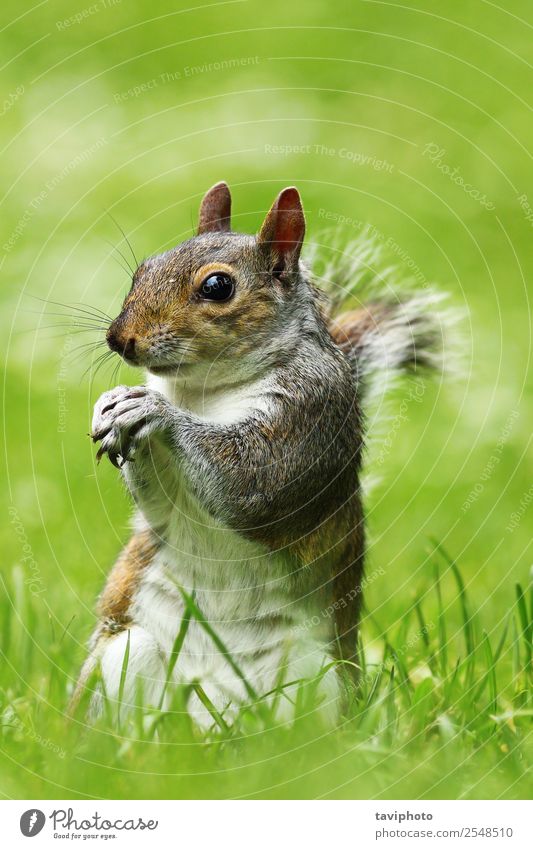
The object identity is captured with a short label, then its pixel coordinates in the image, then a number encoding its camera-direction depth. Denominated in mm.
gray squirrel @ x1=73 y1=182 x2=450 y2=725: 5031
